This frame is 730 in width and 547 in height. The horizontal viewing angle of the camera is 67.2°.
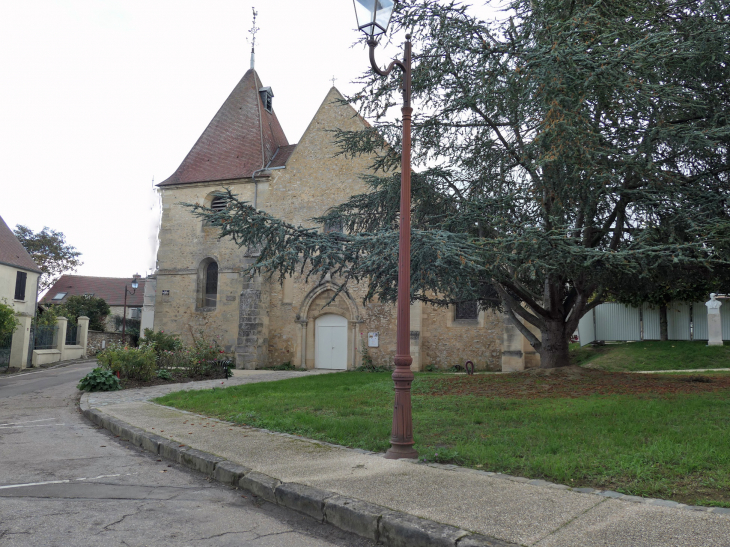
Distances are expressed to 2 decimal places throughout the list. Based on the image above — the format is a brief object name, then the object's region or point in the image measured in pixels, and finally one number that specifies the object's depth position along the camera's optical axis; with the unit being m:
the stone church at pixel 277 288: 20.22
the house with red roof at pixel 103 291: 47.81
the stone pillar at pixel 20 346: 24.33
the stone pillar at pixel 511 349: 18.09
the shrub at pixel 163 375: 15.84
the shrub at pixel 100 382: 13.59
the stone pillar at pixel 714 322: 18.48
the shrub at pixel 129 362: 14.80
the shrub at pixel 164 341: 20.11
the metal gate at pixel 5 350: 23.38
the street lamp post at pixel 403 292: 5.64
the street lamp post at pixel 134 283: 34.55
